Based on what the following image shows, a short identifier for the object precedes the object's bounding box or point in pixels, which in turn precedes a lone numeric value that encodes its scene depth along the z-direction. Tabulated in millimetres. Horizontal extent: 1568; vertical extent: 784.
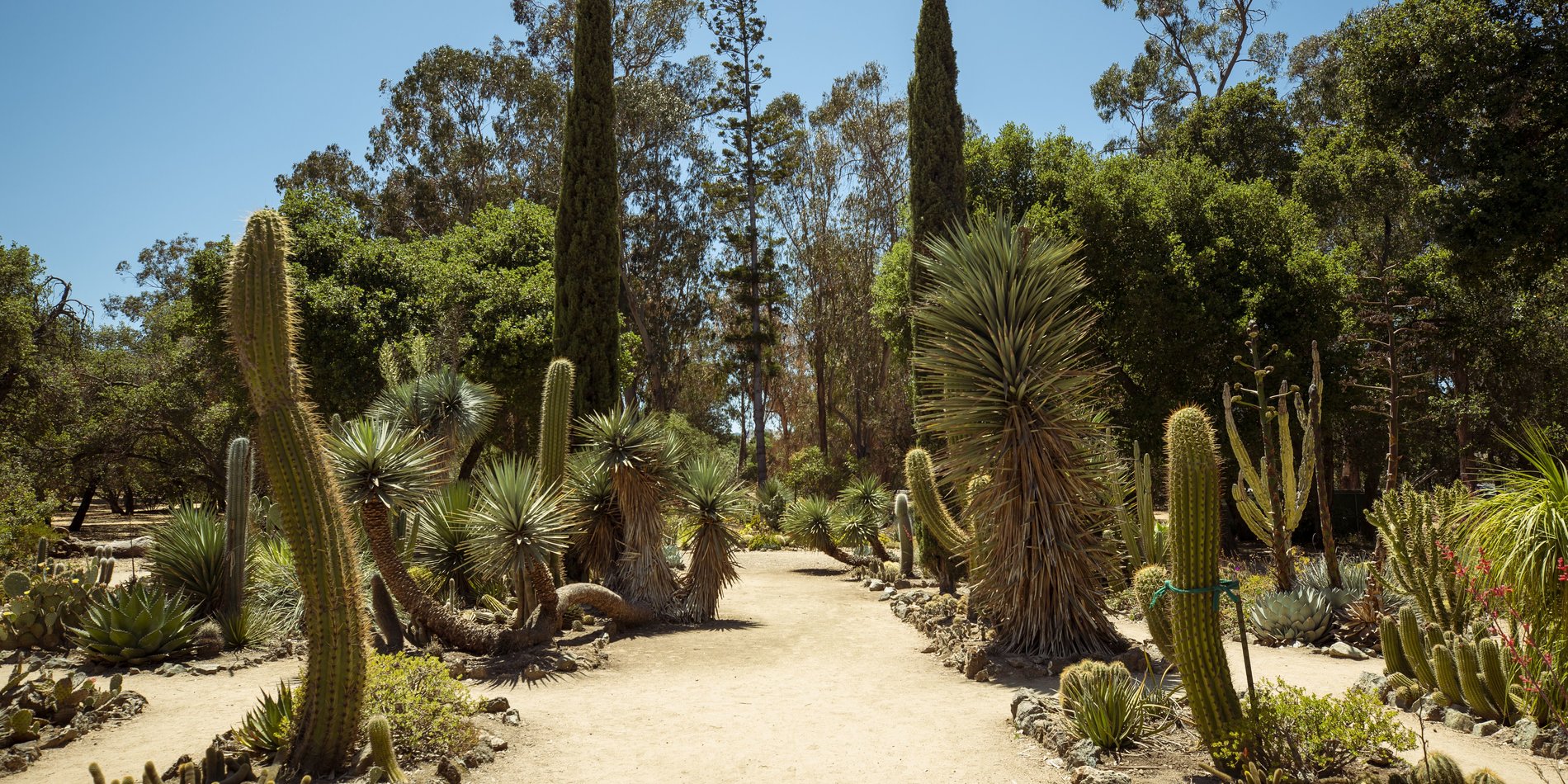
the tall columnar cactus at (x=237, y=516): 9508
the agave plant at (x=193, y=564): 9656
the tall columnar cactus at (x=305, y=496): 4949
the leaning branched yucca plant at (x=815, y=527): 17562
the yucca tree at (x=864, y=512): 17703
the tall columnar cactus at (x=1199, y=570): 4848
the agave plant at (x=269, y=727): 5431
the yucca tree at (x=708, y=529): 11328
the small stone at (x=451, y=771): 5323
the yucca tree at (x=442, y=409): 12602
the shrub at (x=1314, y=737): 4621
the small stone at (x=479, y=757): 5648
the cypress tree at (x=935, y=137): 14109
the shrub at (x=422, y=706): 5621
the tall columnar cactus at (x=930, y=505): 11031
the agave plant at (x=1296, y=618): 9188
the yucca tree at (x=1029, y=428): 8773
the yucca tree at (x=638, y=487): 11062
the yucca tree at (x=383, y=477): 7688
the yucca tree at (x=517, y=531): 8852
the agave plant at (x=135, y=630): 8172
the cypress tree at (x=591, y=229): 14383
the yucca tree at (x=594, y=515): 11523
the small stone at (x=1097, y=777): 4867
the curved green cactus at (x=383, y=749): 5023
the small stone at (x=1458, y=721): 5684
